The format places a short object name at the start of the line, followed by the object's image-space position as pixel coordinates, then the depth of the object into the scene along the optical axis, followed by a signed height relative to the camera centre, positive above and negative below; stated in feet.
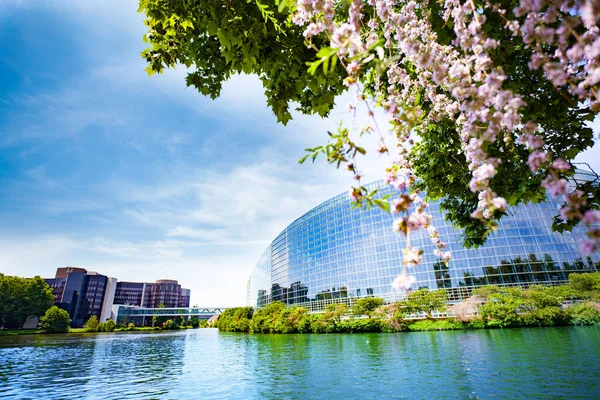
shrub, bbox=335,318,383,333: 184.65 -10.35
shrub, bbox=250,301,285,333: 228.63 -3.85
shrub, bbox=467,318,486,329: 162.09 -11.26
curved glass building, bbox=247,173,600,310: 219.61 +36.81
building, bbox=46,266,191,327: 391.24 +37.78
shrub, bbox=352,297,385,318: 200.95 +1.45
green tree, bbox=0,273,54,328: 268.41 +23.44
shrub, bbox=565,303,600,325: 148.87 -8.23
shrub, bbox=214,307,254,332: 275.59 -4.93
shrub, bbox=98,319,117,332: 341.70 -5.03
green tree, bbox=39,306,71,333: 270.87 +2.70
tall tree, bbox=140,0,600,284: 7.56 +10.54
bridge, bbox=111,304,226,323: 410.10 +10.49
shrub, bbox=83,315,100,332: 333.68 -3.37
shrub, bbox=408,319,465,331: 166.90 -11.35
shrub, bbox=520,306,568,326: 153.64 -9.02
